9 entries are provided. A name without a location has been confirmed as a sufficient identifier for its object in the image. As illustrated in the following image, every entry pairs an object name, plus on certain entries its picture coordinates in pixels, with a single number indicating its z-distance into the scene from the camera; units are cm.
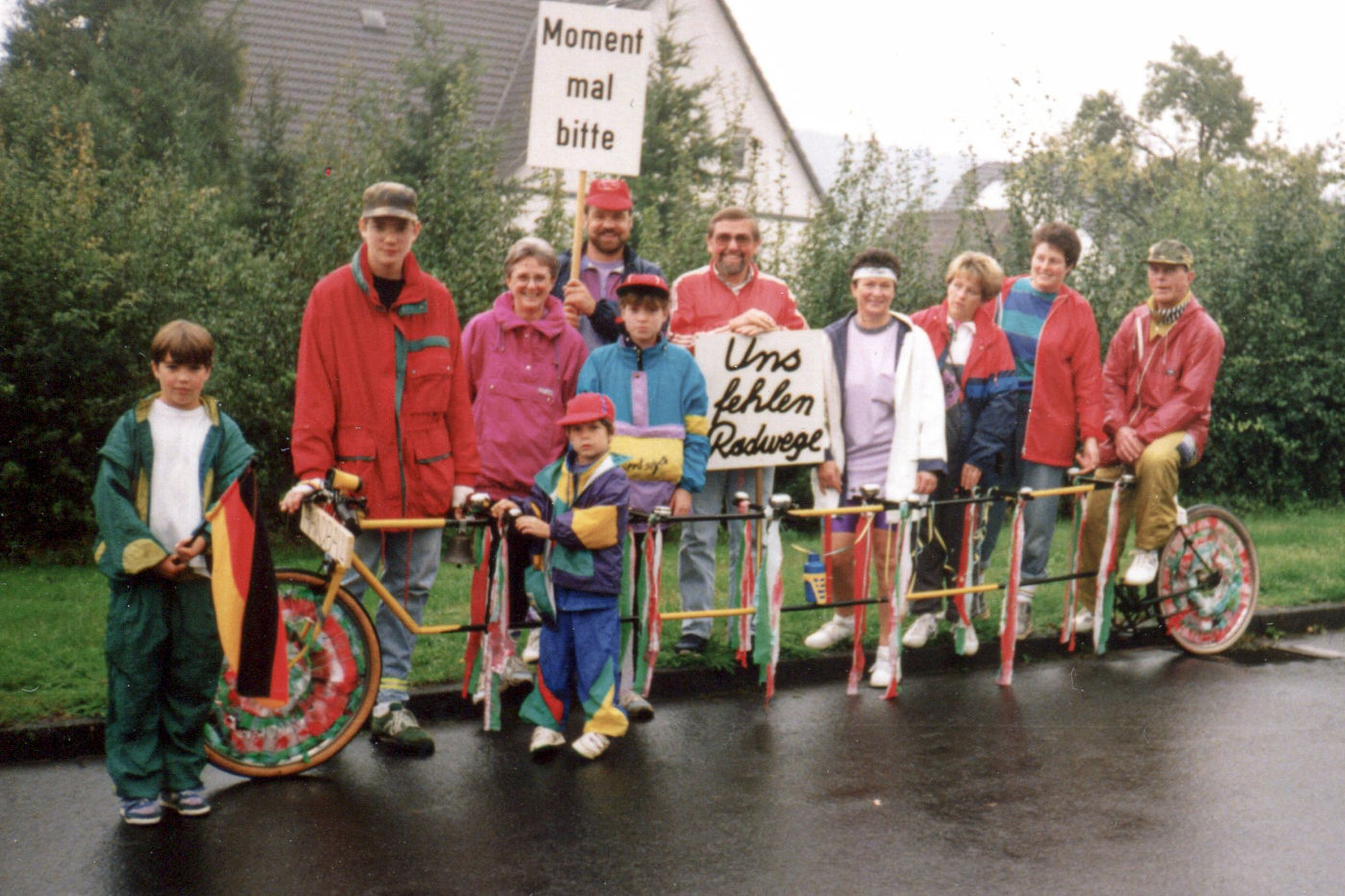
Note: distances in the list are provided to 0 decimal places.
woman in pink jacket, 662
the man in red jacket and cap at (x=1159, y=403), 805
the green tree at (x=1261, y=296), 1374
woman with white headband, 750
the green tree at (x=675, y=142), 1386
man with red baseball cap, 714
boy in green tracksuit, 503
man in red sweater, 745
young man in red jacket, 589
